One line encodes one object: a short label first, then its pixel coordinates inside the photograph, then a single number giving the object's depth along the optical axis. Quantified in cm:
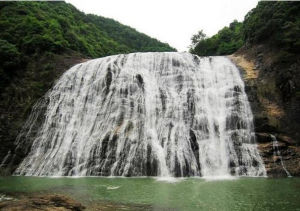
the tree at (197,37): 4401
